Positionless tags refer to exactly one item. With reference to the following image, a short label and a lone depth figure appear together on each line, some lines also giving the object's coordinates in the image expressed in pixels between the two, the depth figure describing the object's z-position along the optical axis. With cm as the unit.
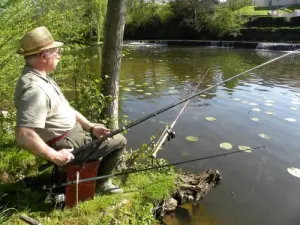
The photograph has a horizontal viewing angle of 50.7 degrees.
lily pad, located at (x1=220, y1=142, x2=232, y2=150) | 743
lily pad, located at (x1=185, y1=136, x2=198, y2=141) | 790
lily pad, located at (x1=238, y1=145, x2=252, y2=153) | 726
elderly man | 281
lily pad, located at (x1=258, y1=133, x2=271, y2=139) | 799
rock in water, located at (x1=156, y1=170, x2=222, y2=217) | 461
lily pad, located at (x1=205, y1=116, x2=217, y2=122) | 942
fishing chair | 345
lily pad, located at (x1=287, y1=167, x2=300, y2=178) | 623
